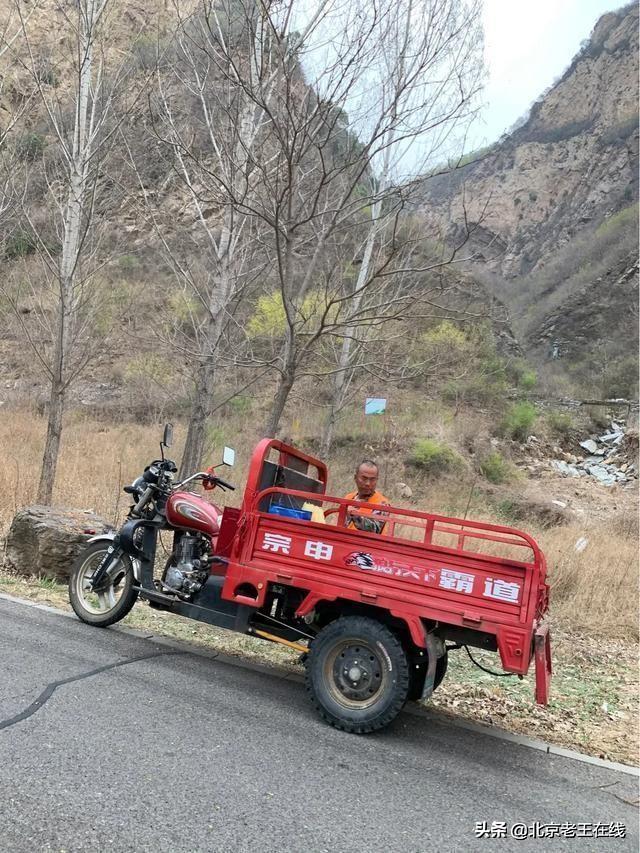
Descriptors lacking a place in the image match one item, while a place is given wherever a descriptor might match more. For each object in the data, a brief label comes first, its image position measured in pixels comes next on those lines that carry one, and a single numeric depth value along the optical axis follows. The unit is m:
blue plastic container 4.79
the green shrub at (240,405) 23.02
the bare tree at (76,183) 9.58
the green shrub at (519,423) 25.31
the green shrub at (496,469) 22.27
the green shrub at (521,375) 29.30
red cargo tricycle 3.91
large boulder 7.03
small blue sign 14.12
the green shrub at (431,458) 21.58
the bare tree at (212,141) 6.68
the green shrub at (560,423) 26.55
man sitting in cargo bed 5.70
